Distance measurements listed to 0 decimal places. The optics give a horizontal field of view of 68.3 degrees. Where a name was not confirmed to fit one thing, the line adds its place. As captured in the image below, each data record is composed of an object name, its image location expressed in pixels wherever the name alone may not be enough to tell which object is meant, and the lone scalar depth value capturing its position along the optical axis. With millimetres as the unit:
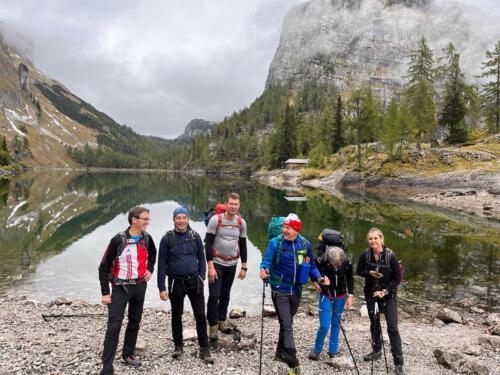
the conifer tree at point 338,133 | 100000
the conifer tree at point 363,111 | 76125
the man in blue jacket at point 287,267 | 7734
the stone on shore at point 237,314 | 12344
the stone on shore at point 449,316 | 12703
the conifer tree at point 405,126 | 64438
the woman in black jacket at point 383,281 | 8085
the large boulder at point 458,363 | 7968
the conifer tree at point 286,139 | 119875
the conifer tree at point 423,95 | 66625
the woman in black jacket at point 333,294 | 8300
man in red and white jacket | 7090
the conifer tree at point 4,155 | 131612
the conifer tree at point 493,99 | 68375
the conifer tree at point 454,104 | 68875
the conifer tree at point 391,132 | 63812
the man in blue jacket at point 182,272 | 7926
